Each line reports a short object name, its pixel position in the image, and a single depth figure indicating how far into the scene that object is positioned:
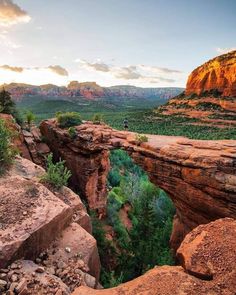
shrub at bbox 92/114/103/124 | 15.68
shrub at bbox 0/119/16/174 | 6.55
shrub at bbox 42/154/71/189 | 6.53
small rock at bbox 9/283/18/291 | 3.40
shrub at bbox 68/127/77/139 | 13.84
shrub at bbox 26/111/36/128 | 14.66
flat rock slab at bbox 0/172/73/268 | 4.07
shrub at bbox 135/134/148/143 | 10.74
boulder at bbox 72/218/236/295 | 2.81
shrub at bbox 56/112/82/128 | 15.07
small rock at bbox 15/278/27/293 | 3.36
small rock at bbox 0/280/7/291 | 3.40
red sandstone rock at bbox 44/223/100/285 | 4.56
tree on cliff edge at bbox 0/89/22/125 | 13.03
